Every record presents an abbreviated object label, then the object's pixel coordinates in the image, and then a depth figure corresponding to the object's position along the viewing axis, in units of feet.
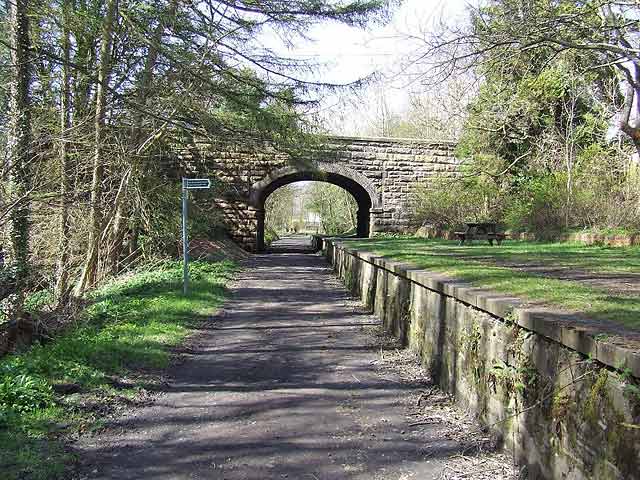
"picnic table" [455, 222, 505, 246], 43.04
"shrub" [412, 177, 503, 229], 65.51
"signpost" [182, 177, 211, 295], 31.81
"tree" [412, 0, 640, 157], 25.34
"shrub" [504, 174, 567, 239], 47.60
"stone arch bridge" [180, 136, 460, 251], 76.07
